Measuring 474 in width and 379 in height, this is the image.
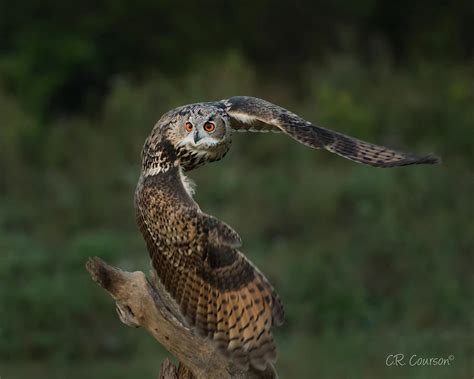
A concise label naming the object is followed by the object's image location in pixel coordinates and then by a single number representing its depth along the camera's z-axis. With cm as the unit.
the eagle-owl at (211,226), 1076
